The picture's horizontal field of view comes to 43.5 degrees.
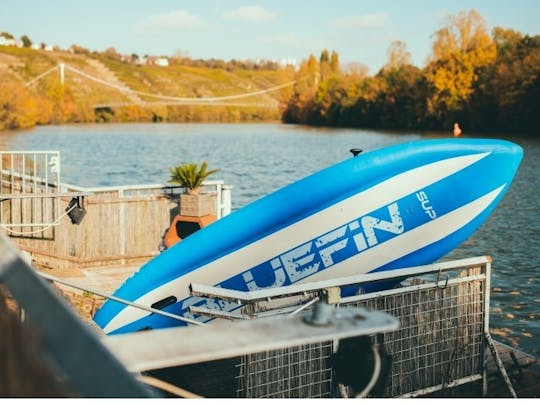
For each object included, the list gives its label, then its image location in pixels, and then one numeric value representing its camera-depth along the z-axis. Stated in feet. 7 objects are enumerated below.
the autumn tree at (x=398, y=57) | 312.09
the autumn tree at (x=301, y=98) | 375.86
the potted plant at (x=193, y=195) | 34.42
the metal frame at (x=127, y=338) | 4.73
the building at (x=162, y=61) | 602.20
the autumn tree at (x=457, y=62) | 238.68
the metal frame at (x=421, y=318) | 15.48
